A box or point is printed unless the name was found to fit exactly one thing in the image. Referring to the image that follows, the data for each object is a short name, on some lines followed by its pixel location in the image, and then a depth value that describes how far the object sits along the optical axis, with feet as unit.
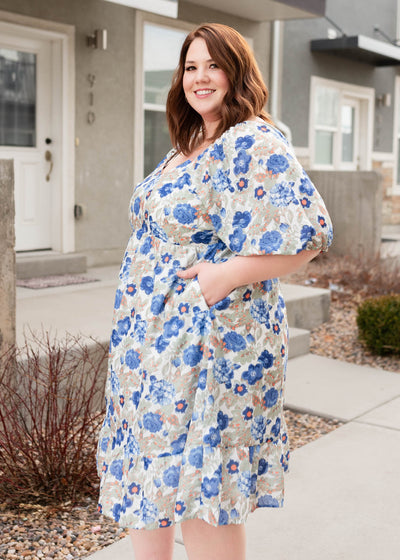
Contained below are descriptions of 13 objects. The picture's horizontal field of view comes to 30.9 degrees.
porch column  10.59
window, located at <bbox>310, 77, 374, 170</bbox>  37.37
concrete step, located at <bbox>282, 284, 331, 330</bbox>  19.49
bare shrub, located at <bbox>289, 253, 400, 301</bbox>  23.31
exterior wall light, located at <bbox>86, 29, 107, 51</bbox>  24.40
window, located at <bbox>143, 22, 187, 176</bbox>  27.22
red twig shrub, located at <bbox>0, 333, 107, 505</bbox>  9.43
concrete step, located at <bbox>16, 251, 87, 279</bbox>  22.17
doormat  20.63
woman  5.48
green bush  17.65
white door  22.95
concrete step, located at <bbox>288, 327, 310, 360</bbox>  17.58
